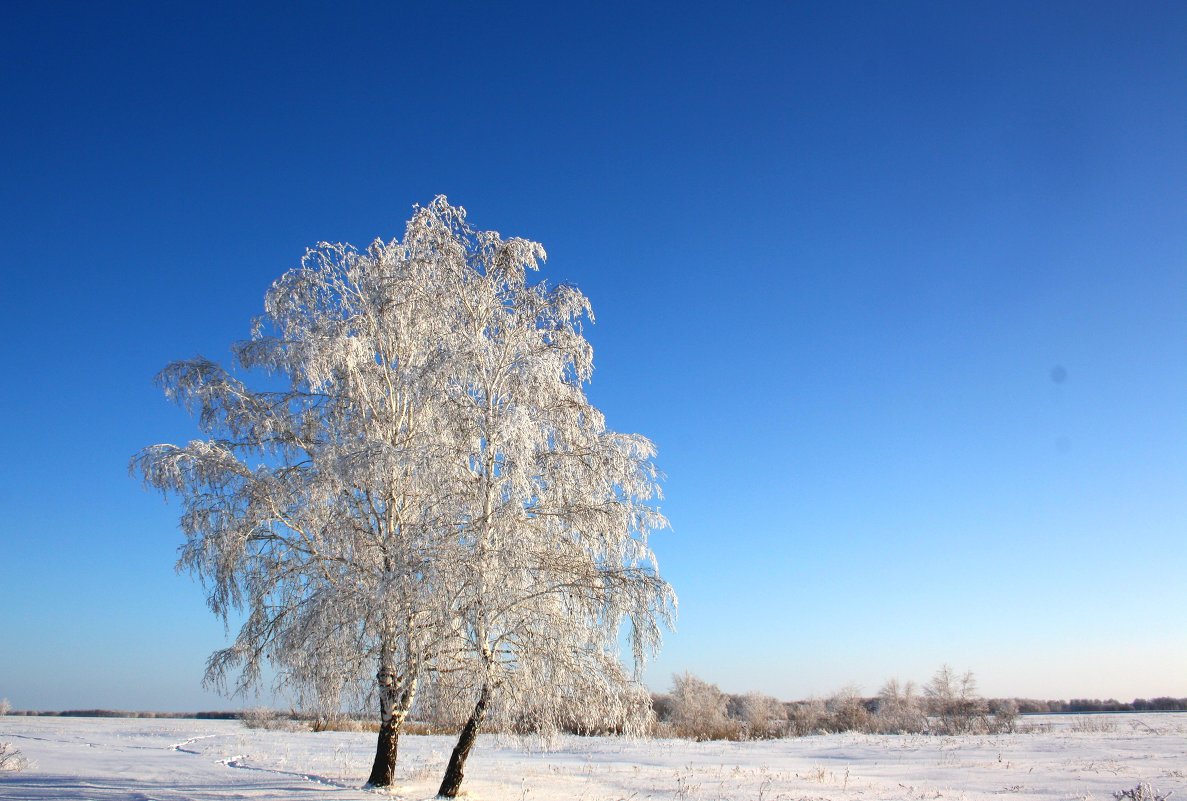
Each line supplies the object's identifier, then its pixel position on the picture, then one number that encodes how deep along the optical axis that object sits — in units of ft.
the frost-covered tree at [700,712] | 133.39
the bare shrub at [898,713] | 142.82
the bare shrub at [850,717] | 152.81
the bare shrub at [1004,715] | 126.72
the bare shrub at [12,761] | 55.01
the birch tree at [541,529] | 43.32
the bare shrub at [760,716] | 137.32
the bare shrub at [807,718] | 144.77
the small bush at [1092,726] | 112.06
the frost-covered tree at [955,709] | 130.62
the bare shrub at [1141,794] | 38.45
